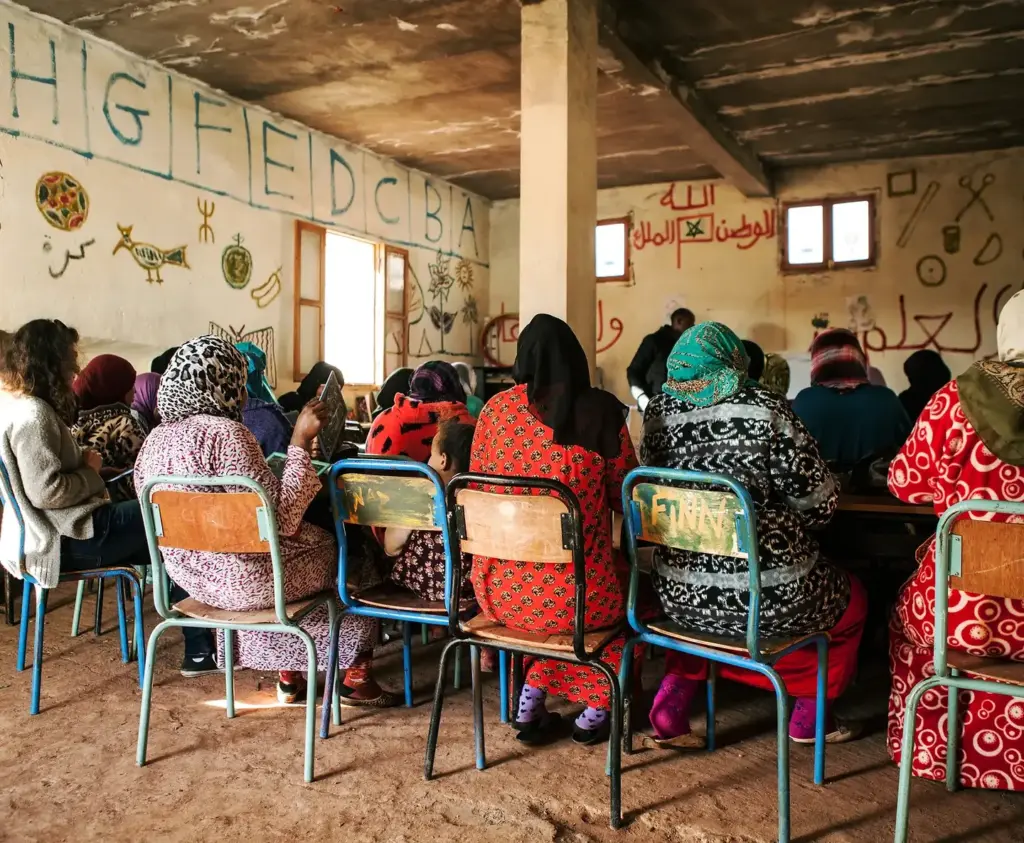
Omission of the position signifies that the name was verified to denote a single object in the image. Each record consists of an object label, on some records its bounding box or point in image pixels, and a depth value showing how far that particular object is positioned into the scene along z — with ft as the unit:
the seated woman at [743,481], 6.58
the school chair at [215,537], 6.66
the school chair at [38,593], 8.52
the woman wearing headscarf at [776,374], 13.79
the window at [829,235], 25.59
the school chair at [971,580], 5.12
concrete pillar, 12.32
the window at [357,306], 22.58
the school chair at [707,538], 5.90
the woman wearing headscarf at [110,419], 10.96
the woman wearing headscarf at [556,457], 6.78
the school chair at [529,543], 6.15
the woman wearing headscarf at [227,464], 7.23
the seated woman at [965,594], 6.02
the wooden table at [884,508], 7.39
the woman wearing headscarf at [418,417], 9.66
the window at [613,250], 28.58
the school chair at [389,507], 6.86
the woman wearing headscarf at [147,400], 12.28
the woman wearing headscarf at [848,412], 10.58
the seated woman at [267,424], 9.90
